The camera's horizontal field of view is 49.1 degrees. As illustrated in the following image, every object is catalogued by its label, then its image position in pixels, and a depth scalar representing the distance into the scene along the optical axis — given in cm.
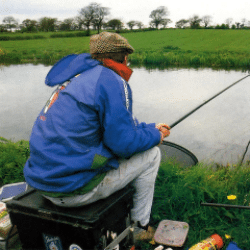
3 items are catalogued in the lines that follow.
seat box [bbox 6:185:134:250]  151
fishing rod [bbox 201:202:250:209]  191
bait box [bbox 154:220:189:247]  197
